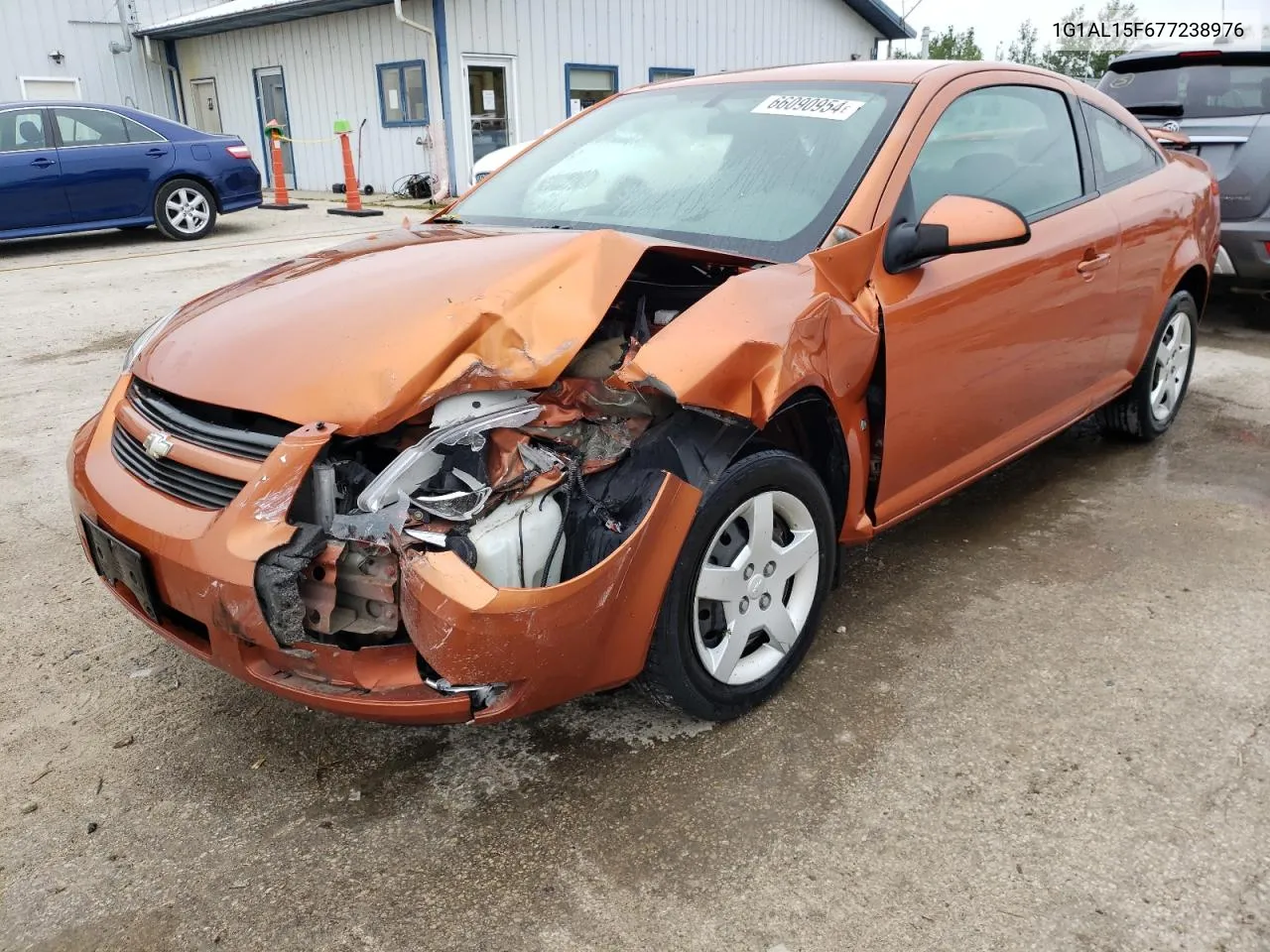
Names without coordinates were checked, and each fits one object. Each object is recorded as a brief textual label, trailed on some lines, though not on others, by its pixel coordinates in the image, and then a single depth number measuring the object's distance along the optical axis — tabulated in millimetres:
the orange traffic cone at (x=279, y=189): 14175
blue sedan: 10008
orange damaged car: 2059
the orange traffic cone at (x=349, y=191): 13234
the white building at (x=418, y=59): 14555
